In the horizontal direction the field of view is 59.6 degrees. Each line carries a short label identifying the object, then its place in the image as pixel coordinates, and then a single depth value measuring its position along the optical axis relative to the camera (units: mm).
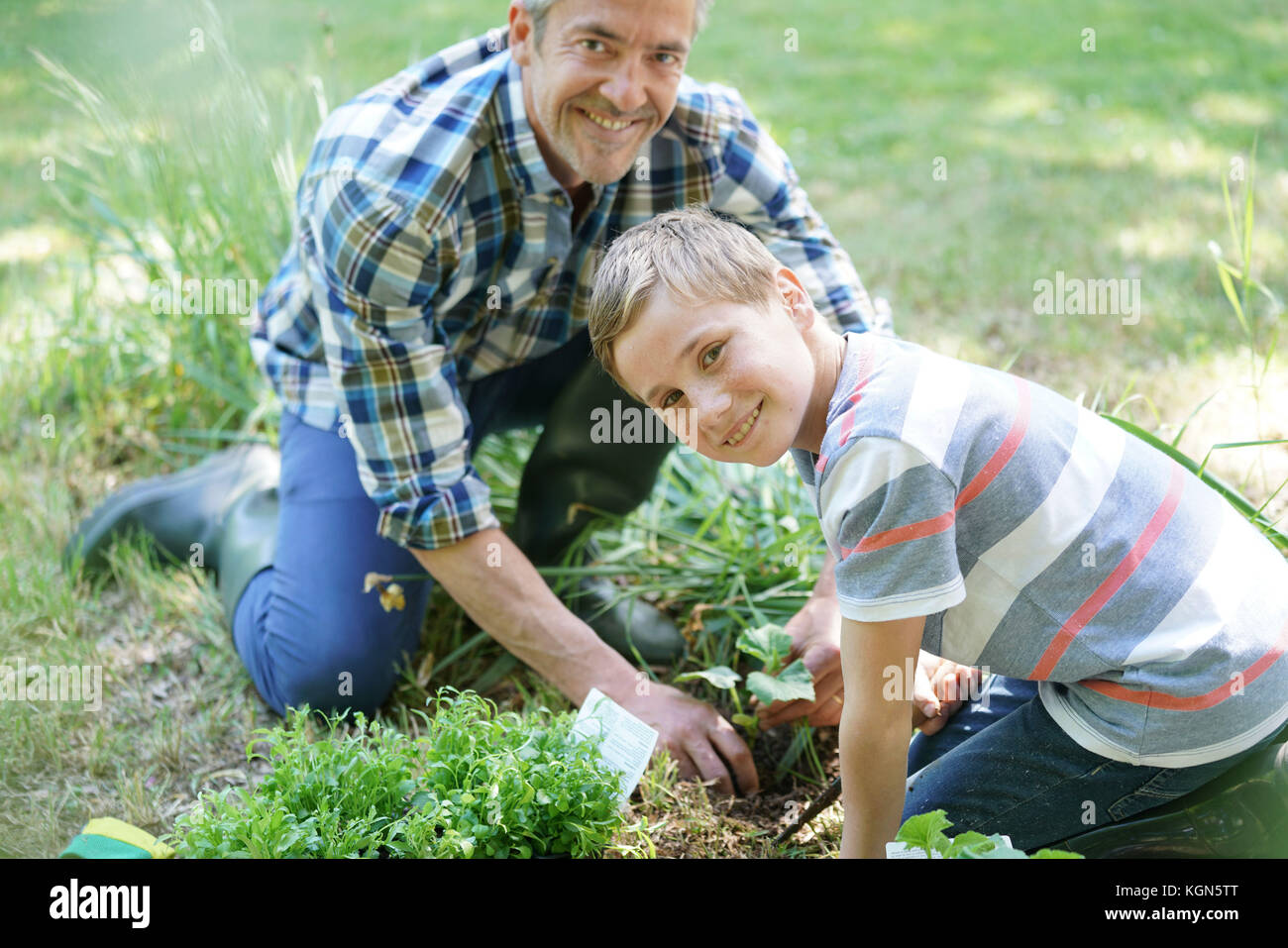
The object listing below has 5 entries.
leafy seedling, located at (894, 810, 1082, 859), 1150
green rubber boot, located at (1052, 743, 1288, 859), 1425
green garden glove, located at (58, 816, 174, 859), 1363
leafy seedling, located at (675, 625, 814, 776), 1656
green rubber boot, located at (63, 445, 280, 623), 2451
